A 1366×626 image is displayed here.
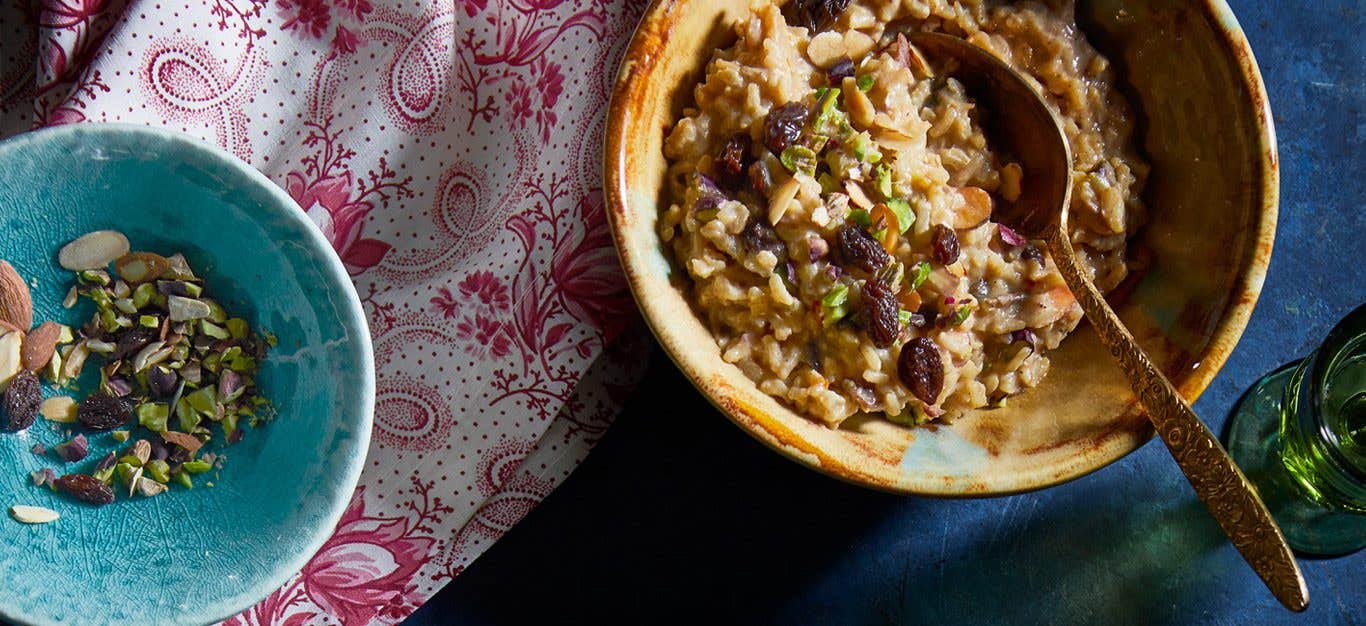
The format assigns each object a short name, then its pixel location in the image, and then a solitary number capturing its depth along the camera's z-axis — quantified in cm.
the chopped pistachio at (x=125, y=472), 61
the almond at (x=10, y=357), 60
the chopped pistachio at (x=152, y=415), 61
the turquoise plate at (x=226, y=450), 60
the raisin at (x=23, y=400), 60
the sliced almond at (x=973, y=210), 60
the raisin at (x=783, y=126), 58
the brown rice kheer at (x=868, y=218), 59
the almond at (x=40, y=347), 61
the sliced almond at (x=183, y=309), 61
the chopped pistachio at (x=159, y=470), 61
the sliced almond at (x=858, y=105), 59
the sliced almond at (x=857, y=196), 59
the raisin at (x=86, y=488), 61
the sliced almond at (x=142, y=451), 61
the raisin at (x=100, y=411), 61
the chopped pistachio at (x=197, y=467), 61
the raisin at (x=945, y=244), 59
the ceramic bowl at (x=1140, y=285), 58
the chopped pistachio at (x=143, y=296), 62
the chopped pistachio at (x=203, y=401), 61
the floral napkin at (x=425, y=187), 63
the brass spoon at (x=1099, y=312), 56
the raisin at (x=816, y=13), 60
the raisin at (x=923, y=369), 59
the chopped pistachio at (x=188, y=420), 61
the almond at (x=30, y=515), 60
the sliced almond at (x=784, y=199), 58
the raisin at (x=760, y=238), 59
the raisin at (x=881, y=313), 58
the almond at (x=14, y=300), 60
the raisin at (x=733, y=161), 59
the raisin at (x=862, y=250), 58
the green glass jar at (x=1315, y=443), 62
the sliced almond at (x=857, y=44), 60
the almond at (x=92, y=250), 62
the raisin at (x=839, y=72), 60
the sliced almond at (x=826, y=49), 60
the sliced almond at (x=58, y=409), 61
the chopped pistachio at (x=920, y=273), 59
